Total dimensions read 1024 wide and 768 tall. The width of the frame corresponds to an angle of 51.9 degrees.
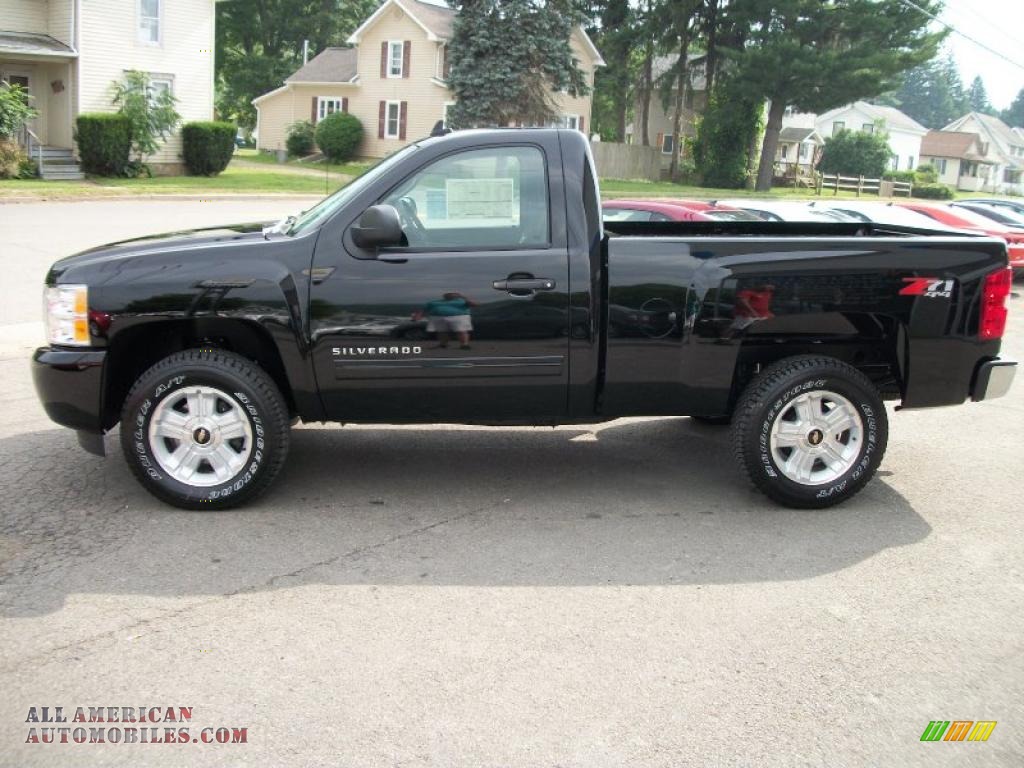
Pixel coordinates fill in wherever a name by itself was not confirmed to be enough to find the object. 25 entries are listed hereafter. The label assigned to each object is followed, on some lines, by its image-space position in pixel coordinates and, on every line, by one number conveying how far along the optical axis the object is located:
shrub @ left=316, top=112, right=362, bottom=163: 50.28
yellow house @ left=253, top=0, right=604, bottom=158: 50.41
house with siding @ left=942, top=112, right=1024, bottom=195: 103.19
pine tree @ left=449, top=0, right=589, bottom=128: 42.62
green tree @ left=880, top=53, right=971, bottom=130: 167.12
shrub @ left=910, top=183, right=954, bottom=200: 66.12
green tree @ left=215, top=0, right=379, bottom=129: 71.88
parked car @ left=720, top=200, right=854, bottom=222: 14.37
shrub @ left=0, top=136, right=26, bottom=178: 30.16
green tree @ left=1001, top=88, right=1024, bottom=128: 174.25
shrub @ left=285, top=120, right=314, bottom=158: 53.84
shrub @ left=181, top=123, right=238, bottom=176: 36.66
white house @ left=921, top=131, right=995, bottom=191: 95.25
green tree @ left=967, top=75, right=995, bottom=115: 191.88
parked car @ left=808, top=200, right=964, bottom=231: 15.31
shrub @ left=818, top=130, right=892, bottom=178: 68.44
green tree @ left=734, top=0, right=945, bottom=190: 47.44
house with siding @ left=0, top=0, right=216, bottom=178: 33.94
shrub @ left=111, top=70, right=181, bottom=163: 34.53
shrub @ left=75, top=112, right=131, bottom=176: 32.88
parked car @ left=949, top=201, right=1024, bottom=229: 19.58
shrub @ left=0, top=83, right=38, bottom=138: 30.00
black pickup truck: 5.36
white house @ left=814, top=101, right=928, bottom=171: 84.31
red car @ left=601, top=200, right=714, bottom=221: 12.50
